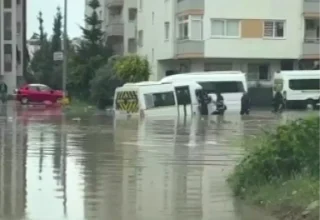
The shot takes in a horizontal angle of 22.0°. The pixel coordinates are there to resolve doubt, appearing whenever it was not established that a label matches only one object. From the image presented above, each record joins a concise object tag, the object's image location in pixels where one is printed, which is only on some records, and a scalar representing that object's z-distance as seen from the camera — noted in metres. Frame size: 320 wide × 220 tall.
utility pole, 58.38
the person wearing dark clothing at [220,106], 43.00
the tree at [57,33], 118.15
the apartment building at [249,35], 58.06
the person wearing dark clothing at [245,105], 43.53
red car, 64.44
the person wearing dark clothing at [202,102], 41.28
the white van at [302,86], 50.72
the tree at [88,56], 71.50
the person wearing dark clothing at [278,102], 49.28
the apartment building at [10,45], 81.38
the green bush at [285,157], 11.61
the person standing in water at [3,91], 70.46
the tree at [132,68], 58.91
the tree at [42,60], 92.12
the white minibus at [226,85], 44.50
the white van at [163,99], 40.66
